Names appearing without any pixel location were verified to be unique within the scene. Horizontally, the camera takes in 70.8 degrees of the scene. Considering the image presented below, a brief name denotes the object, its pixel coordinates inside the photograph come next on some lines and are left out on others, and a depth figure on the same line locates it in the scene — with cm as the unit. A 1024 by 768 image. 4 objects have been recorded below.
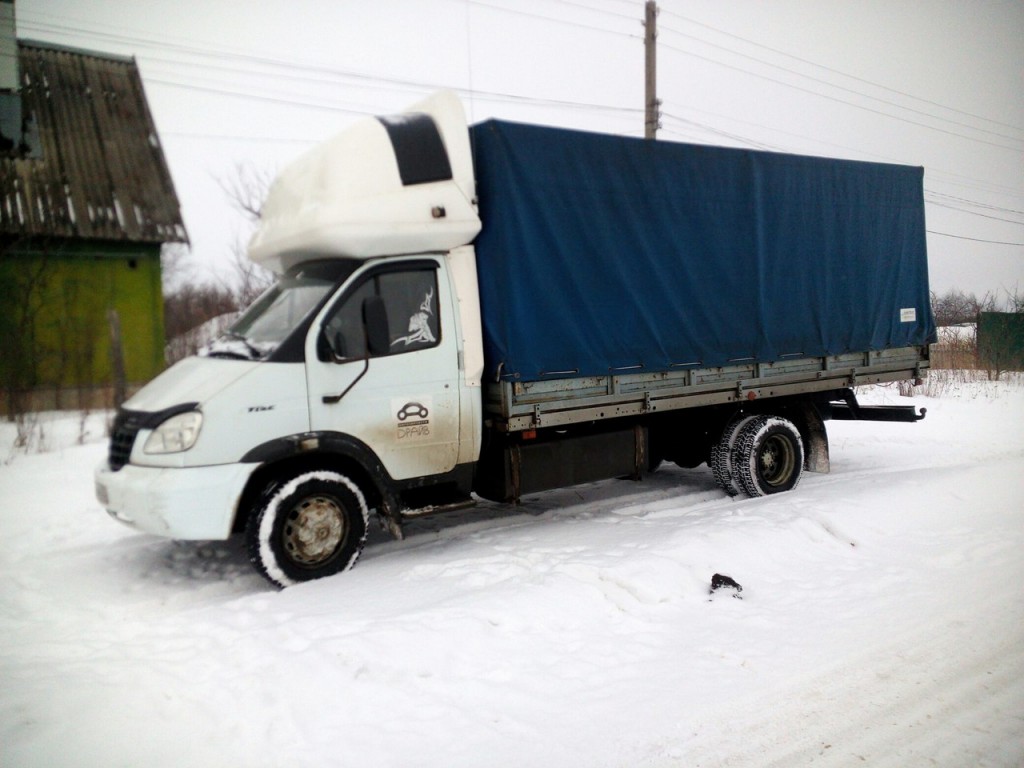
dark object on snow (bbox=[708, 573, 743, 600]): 502
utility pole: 1609
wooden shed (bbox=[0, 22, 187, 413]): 1374
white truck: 521
